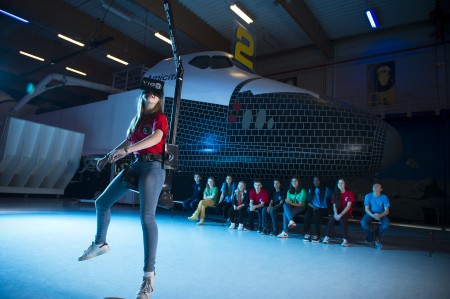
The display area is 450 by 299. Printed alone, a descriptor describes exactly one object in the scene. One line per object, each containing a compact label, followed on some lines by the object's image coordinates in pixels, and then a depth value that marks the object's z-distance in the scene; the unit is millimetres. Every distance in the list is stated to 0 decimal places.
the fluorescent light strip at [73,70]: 16386
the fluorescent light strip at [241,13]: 10667
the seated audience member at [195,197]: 7957
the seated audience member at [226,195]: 7227
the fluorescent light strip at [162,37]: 12605
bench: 4395
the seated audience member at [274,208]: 5855
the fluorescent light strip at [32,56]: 15070
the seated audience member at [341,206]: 5262
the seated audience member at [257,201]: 6406
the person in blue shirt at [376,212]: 5113
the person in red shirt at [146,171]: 1983
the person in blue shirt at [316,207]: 5521
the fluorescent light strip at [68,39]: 13037
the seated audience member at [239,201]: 6688
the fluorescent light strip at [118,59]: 14521
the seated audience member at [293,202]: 5768
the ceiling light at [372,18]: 10570
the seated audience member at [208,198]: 7247
